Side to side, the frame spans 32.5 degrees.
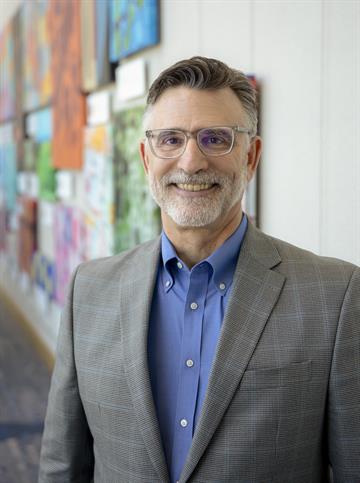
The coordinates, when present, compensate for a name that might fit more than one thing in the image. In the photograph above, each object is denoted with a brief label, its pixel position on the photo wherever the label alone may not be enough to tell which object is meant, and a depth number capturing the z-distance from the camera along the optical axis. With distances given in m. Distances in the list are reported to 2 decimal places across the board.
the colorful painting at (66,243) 3.42
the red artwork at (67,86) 3.24
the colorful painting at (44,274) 3.95
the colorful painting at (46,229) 4.01
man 1.09
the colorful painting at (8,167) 5.02
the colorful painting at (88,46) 2.95
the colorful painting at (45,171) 3.93
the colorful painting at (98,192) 2.82
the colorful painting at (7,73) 4.89
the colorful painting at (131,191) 2.39
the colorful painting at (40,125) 3.97
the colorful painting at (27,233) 4.51
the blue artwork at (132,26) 2.28
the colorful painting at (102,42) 2.74
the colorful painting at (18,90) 4.71
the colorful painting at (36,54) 3.95
